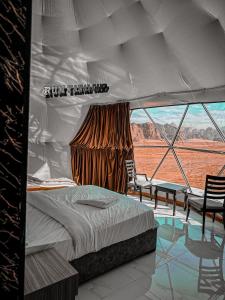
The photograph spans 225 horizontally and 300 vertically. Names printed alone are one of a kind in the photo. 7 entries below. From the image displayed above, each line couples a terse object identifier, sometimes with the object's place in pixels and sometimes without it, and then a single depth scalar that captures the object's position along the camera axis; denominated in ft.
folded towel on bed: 11.46
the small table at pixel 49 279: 5.73
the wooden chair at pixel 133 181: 19.01
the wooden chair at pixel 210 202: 13.87
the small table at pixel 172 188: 16.89
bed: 8.86
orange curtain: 21.68
